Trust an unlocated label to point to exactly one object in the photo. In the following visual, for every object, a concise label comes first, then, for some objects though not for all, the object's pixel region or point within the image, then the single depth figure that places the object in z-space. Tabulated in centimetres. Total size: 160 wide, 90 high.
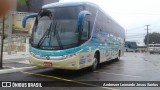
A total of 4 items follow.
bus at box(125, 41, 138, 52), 3611
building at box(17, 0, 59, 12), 1798
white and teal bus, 477
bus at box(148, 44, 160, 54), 2877
